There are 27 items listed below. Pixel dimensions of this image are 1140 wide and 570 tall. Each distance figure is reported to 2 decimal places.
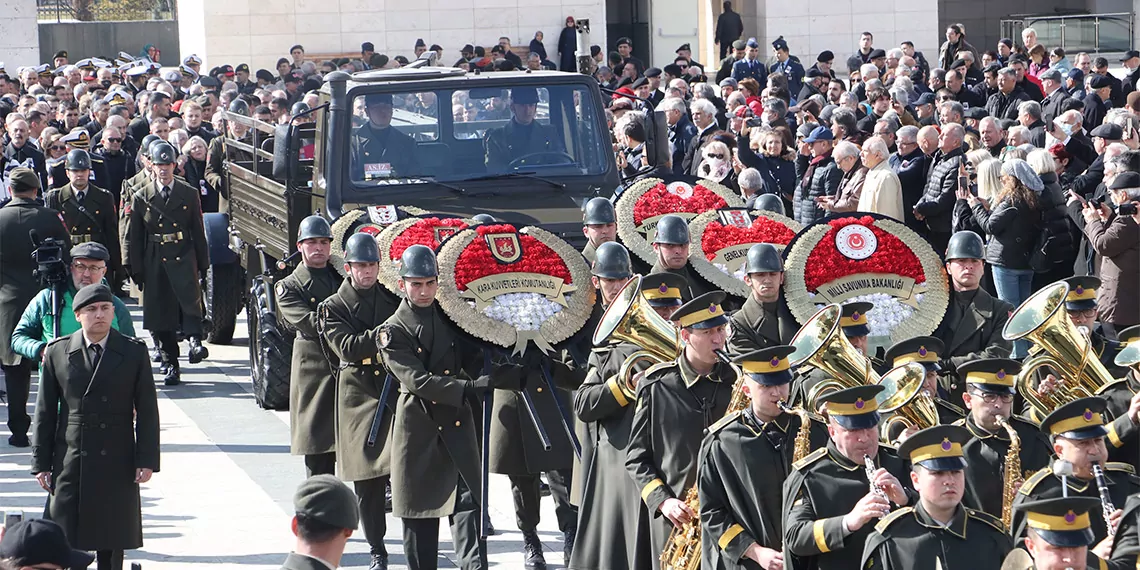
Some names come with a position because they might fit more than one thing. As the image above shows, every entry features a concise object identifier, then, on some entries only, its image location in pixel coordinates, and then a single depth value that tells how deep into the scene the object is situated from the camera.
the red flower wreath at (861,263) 16.73
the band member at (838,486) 11.46
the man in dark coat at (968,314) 16.27
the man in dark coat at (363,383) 17.52
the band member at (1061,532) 10.07
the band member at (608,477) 14.63
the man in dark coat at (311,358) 19.02
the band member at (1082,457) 12.24
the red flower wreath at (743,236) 19.33
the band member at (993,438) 12.77
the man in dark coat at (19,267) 23.52
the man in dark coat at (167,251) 27.77
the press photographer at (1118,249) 21.70
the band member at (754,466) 12.36
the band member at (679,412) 13.77
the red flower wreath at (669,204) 20.83
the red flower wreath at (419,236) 19.03
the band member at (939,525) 10.73
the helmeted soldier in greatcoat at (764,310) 16.52
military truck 22.58
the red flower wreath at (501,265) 17.20
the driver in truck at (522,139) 23.20
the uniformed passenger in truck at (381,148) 22.92
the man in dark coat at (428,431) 16.56
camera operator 18.97
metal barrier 65.12
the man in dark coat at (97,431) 16.28
